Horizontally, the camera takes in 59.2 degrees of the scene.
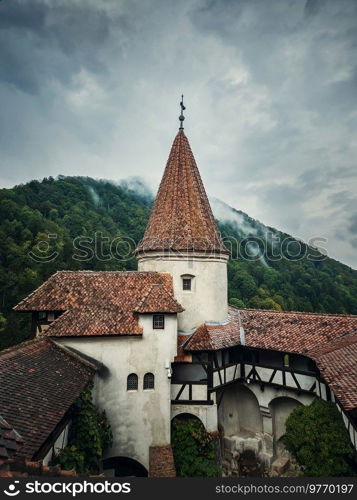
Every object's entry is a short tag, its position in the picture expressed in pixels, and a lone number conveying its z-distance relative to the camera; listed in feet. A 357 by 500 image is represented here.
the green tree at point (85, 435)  36.91
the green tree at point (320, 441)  40.24
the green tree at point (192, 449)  47.53
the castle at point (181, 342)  48.65
